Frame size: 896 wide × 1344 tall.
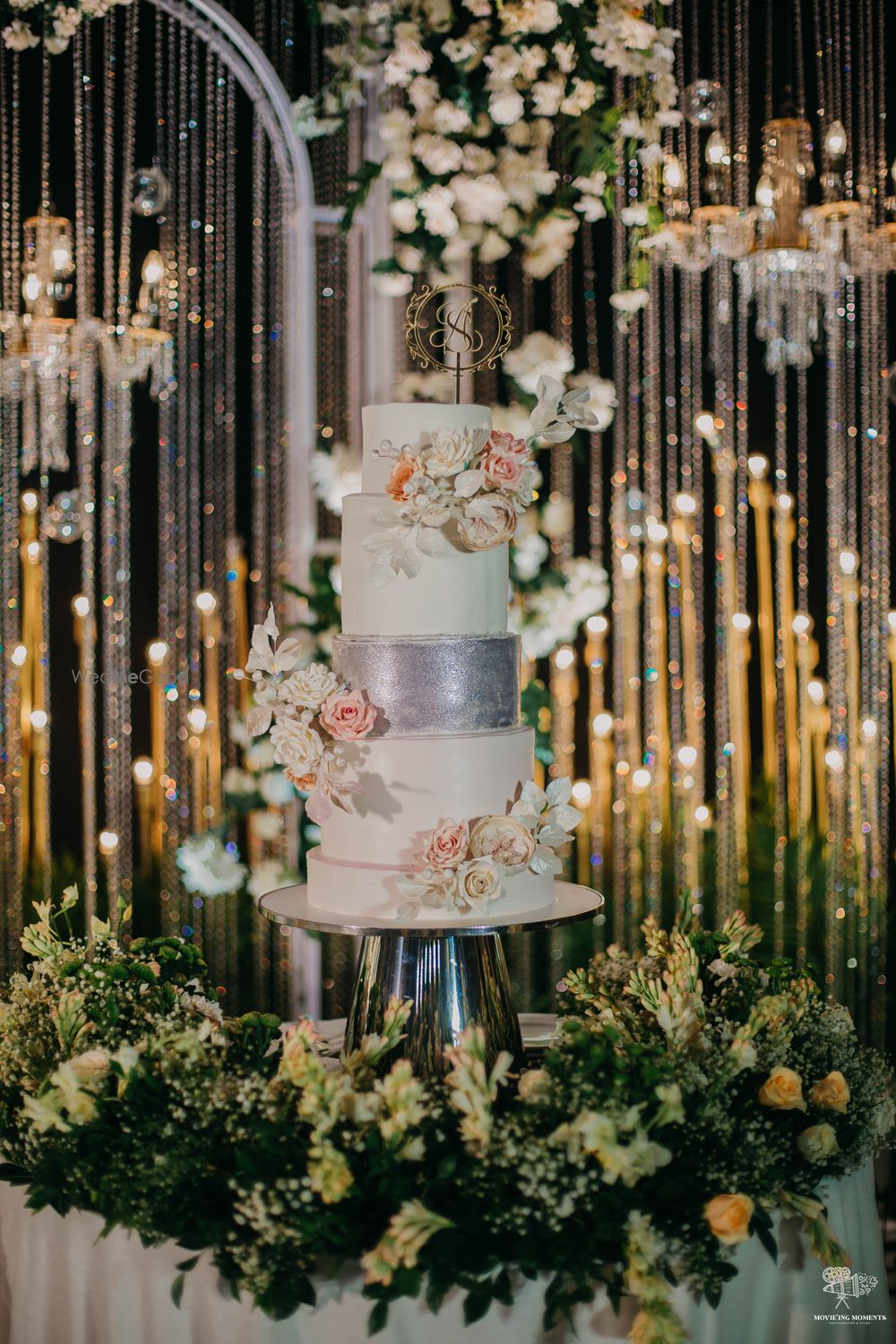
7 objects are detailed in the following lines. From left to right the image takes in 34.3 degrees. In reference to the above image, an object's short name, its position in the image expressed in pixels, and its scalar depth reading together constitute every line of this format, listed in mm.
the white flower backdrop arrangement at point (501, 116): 3887
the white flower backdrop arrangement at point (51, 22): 3920
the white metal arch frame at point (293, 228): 4242
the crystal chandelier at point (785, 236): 3848
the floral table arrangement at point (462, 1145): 2102
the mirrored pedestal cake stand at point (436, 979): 2551
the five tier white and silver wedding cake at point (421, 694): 2516
